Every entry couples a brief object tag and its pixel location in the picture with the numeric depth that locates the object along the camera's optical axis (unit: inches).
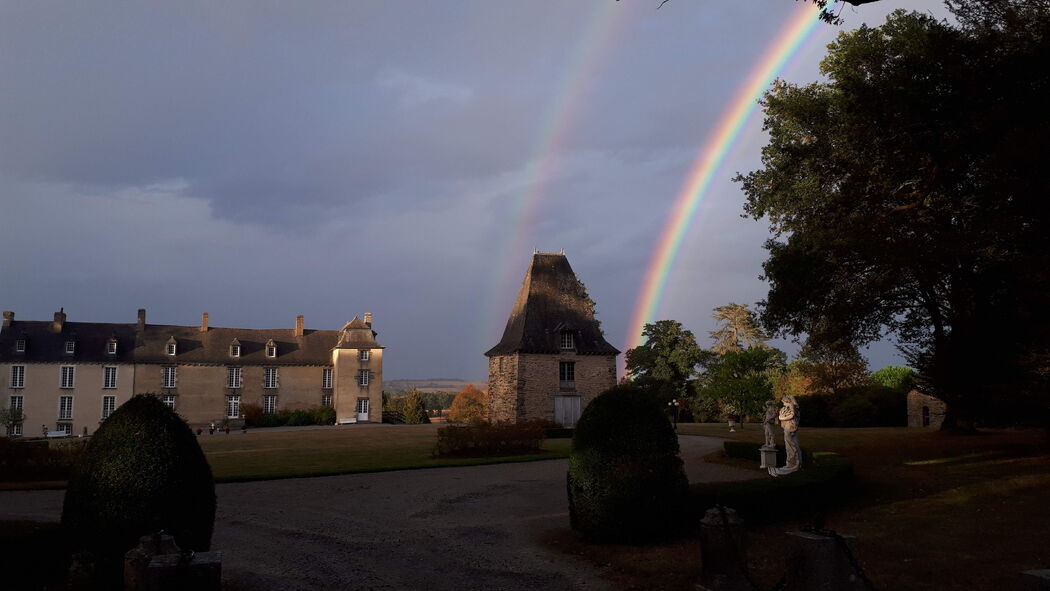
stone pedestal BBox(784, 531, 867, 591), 256.1
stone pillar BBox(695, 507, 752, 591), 310.0
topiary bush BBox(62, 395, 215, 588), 324.8
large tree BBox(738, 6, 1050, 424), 665.6
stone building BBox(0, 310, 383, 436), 2142.0
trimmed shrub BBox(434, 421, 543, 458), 1016.2
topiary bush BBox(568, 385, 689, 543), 429.7
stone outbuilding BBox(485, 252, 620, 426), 1649.9
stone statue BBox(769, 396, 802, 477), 675.4
